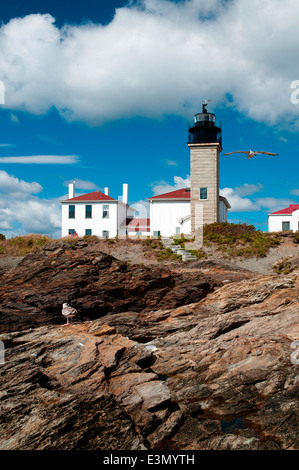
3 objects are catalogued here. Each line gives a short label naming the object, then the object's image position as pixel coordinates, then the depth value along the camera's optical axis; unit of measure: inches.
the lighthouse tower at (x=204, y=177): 1380.4
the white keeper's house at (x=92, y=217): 1518.2
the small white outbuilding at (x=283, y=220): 1519.4
